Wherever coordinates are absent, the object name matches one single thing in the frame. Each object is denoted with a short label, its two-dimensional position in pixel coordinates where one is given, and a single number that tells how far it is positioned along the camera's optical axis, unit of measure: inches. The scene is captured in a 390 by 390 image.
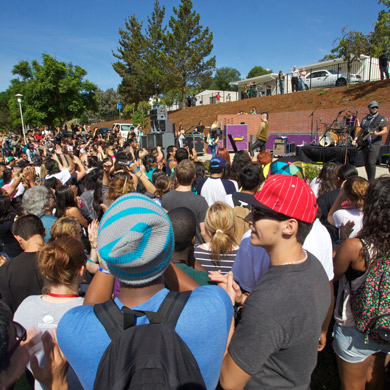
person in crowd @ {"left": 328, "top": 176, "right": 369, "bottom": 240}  112.8
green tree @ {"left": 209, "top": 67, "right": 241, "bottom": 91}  2980.3
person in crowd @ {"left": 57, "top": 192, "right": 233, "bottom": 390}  43.5
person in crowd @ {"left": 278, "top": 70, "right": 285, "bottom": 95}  1173.1
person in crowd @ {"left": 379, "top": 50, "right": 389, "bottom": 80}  804.0
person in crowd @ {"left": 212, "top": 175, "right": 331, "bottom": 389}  52.3
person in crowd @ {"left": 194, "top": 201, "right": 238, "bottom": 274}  106.0
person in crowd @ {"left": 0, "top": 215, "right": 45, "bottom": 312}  97.4
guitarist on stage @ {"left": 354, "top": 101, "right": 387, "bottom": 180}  301.7
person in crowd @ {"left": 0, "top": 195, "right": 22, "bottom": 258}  142.5
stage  472.1
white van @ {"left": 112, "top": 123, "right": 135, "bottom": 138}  1055.8
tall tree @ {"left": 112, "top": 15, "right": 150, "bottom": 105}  1934.1
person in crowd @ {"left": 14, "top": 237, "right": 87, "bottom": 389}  76.0
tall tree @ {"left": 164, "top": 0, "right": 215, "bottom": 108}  1711.4
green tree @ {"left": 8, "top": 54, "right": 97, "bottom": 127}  1266.0
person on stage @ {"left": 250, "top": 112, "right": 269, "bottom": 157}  348.8
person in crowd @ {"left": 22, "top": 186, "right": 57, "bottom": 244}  149.9
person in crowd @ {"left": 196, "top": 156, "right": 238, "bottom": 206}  180.5
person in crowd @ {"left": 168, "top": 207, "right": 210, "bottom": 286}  89.1
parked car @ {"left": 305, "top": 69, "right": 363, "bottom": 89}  1031.0
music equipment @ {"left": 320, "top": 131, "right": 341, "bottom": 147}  531.2
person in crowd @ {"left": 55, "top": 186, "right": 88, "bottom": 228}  171.2
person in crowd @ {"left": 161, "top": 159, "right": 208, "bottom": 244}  152.5
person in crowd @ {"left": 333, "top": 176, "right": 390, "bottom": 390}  77.2
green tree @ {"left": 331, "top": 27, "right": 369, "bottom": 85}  923.4
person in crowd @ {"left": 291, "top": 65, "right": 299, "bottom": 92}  1146.4
